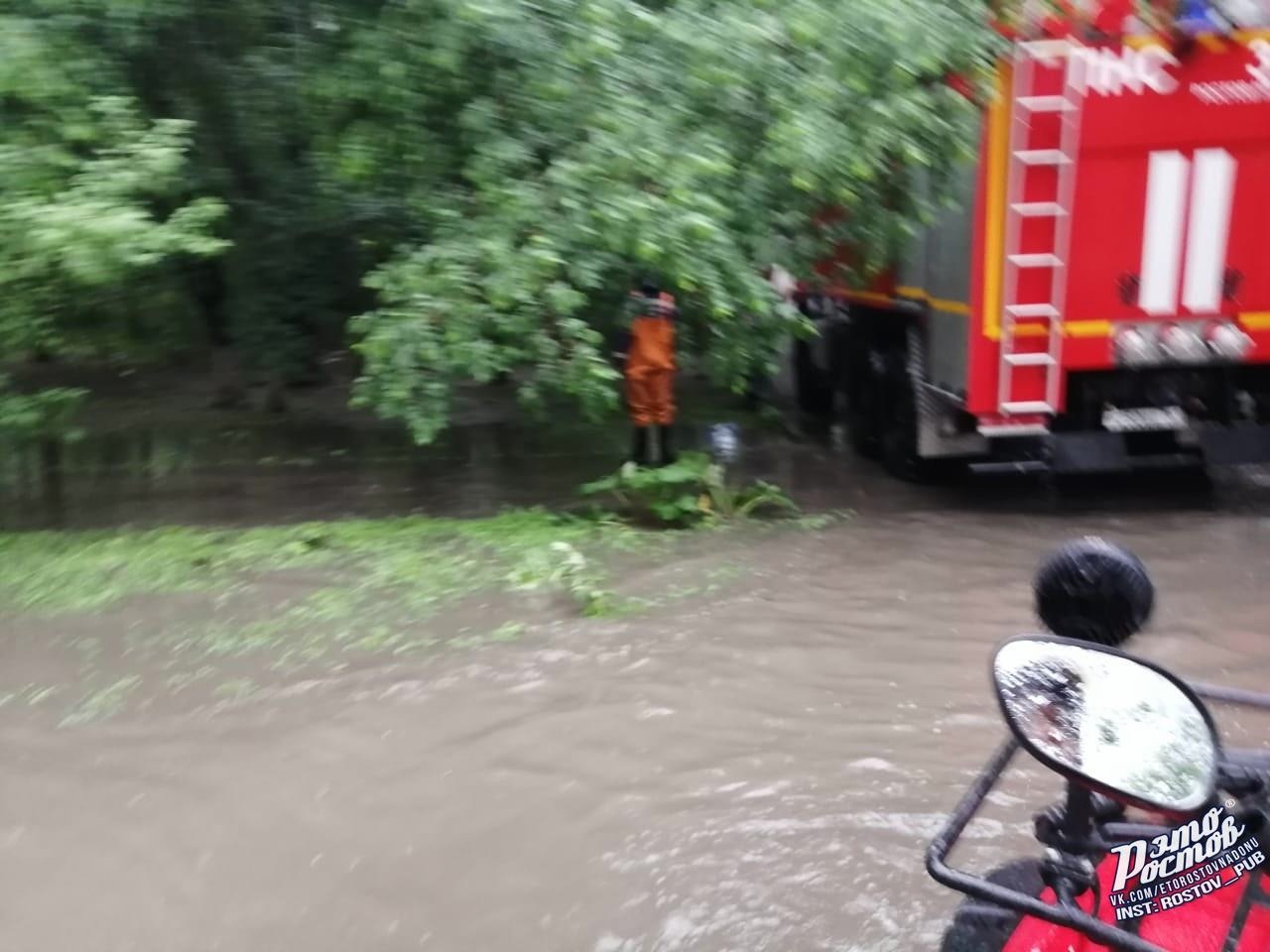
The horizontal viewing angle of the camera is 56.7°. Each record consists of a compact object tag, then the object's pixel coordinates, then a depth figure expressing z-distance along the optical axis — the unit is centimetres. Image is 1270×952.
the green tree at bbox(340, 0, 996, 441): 596
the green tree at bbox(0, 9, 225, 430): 557
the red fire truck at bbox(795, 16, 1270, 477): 643
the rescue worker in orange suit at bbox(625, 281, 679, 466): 814
